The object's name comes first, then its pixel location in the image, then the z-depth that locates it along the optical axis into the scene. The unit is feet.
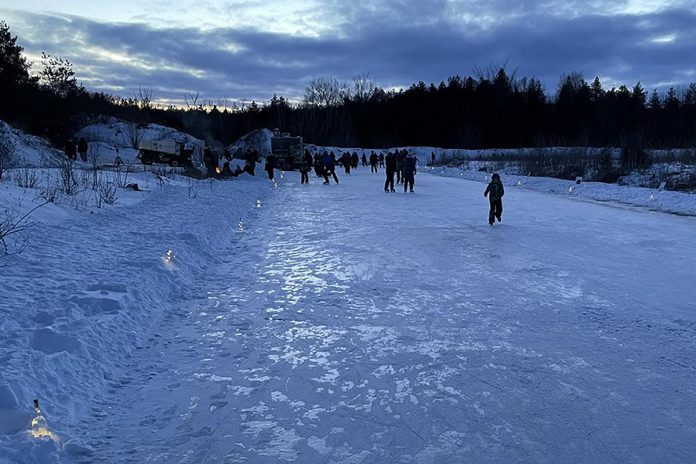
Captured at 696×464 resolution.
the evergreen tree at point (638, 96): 322.96
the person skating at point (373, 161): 140.56
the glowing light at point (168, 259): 22.97
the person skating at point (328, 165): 86.48
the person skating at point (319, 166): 102.53
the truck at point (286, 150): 149.07
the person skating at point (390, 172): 70.28
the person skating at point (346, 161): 129.08
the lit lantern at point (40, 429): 9.53
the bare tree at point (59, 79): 194.51
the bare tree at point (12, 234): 21.30
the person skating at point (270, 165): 96.84
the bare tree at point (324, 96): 327.47
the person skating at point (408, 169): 68.75
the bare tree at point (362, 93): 357.57
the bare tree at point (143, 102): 300.03
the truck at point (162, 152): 134.00
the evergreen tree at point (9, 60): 139.64
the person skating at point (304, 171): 90.58
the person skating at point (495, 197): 39.08
